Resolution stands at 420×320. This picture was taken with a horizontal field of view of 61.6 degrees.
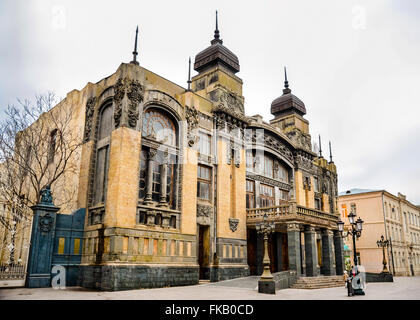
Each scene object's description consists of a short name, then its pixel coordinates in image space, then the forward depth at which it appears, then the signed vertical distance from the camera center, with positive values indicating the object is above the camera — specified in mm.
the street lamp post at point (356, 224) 18873 +1398
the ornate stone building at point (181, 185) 18938 +4176
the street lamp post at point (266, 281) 16938 -1409
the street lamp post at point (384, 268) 29889 -1394
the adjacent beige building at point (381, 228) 48062 +3277
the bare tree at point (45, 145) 22359 +6937
